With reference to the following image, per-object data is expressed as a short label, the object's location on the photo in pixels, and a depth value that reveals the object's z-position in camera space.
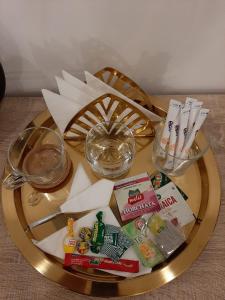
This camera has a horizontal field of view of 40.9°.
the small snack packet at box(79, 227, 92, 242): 0.57
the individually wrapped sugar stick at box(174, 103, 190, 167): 0.53
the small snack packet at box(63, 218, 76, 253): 0.56
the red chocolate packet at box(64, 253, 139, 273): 0.55
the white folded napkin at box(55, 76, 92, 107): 0.61
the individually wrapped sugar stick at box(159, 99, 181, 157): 0.54
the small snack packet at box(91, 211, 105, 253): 0.56
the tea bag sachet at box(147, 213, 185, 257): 0.56
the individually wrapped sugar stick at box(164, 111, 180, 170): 0.55
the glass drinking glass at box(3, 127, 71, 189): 0.62
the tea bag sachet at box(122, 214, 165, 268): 0.55
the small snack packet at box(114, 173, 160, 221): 0.60
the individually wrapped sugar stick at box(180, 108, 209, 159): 0.52
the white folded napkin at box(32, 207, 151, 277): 0.55
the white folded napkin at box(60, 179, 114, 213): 0.61
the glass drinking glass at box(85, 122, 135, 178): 0.64
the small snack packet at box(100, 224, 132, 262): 0.56
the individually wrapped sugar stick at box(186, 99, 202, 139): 0.52
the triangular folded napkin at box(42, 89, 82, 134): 0.60
